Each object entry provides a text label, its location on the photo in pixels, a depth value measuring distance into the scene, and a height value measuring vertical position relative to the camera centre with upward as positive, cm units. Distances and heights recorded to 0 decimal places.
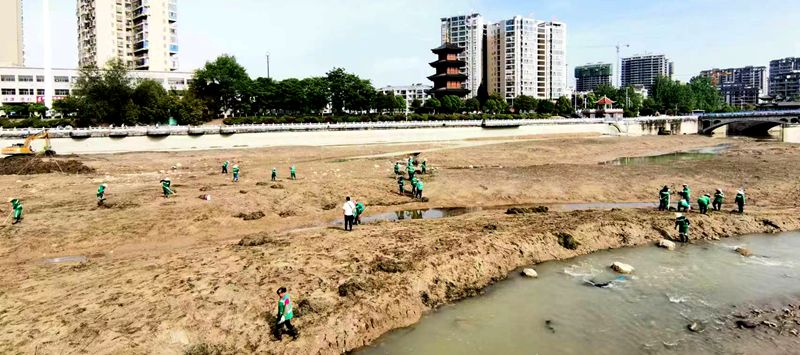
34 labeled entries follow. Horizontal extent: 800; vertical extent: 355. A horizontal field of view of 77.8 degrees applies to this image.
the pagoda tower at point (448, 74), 14288 +1917
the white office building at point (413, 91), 18950 +1895
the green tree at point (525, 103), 14325 +1039
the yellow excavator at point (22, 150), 5175 -49
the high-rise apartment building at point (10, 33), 13262 +3046
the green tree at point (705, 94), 17925 +1614
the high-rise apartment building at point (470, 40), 17288 +3519
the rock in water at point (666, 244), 2300 -497
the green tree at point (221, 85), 9988 +1168
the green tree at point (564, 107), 14312 +910
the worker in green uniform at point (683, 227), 2378 -431
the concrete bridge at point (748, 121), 10169 +343
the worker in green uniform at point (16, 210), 2484 -324
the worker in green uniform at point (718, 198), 2841 -351
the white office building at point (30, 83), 10669 +1355
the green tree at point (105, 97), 7244 +700
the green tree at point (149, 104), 7594 +624
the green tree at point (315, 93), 10616 +1034
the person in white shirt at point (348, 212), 2355 -338
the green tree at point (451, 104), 12712 +925
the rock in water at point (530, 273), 1952 -529
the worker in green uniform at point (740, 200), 2812 -361
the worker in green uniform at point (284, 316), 1330 -468
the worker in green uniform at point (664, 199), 2931 -365
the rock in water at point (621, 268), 1994 -525
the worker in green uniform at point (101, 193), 2893 -287
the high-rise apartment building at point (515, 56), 17012 +2891
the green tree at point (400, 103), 12375 +946
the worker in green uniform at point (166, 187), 3072 -273
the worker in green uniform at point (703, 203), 2739 -365
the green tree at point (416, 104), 13700 +1011
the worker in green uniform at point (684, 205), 2798 -384
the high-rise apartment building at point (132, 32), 12419 +2849
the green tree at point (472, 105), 13625 +958
